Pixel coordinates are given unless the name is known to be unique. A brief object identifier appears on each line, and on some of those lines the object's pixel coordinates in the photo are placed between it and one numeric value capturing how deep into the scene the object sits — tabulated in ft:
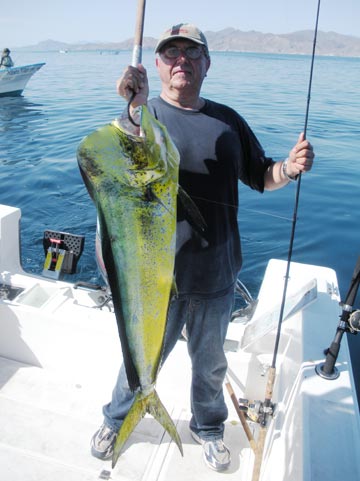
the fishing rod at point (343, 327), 6.70
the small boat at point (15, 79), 74.59
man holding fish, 6.18
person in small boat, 73.92
